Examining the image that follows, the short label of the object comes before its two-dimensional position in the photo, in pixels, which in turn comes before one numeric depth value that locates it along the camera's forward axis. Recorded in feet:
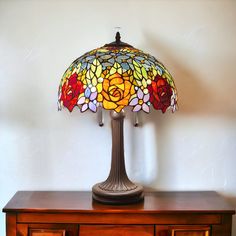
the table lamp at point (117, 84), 3.94
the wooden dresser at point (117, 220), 4.41
